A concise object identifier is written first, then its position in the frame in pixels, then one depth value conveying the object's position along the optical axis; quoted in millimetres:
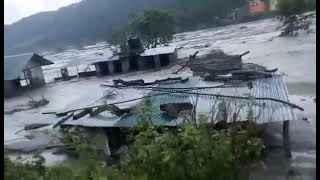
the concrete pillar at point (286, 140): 4898
